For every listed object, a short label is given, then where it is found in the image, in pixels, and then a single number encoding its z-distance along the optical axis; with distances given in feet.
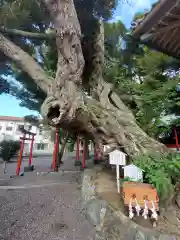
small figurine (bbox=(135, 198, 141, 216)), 5.78
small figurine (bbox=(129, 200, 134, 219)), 5.88
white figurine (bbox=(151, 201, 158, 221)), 5.68
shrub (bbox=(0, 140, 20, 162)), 32.07
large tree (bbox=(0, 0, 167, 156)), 9.54
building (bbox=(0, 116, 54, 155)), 77.20
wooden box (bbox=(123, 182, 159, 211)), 5.94
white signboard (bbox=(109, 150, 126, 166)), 7.86
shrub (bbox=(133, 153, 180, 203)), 6.49
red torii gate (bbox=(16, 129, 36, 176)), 19.17
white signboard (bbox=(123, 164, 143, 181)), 7.08
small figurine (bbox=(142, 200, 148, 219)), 5.73
